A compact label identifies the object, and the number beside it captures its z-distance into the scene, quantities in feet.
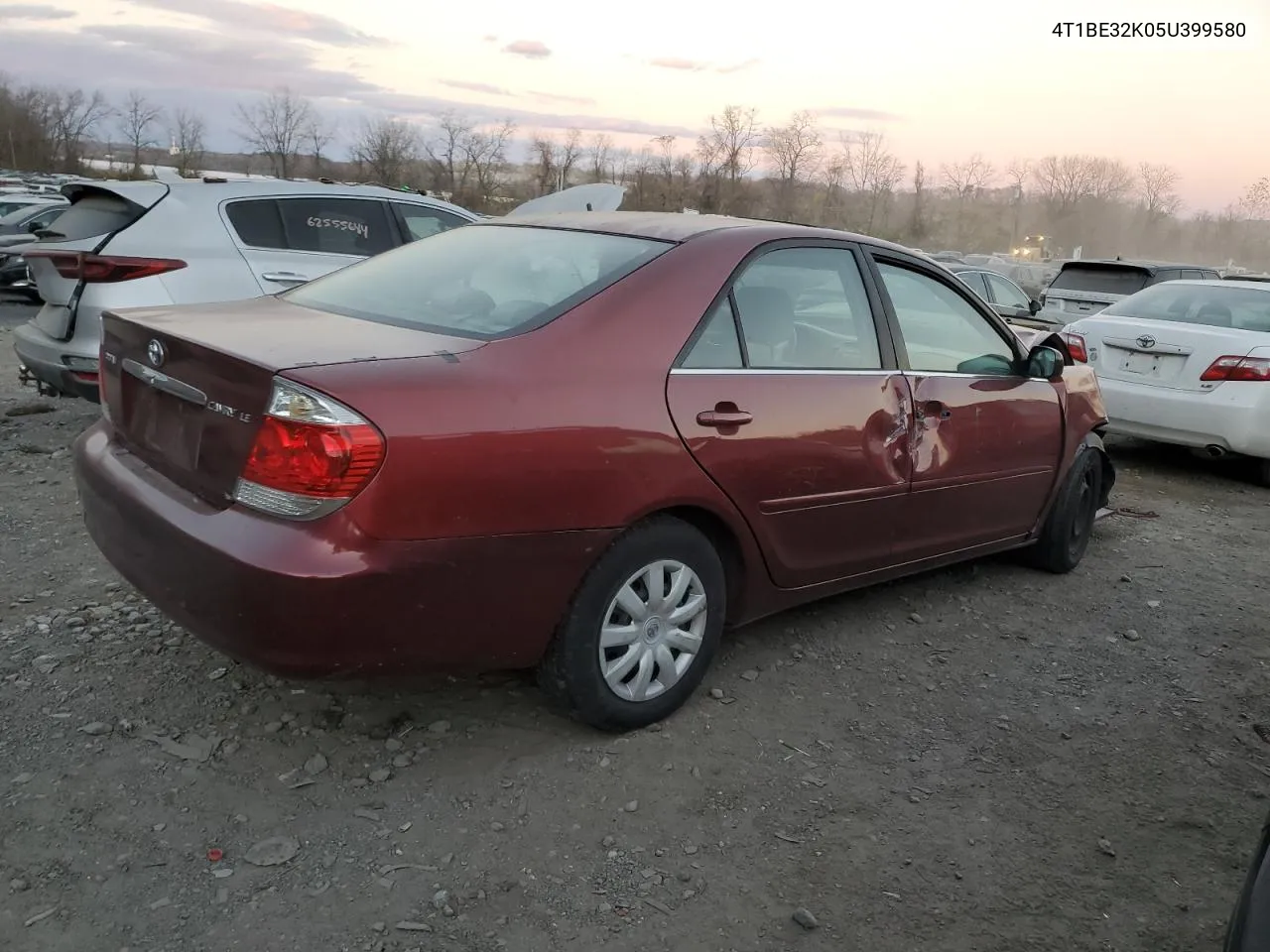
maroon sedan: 8.01
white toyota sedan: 22.62
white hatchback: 17.97
